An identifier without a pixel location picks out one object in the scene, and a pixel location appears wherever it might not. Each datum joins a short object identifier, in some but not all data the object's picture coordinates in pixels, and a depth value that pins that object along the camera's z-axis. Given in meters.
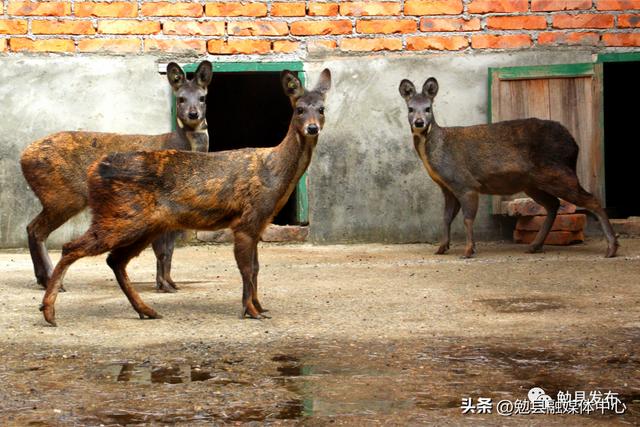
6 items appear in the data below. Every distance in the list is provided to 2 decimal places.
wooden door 12.52
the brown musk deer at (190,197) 7.46
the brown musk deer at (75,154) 9.52
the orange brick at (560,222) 12.26
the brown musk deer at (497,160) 11.60
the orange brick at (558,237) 12.29
